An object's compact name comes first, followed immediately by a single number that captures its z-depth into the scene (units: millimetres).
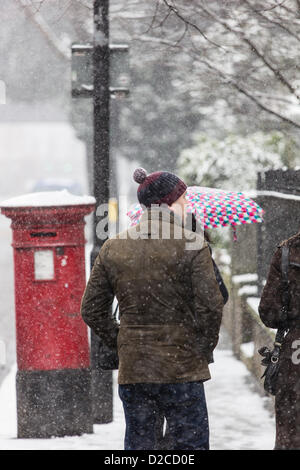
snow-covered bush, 26344
